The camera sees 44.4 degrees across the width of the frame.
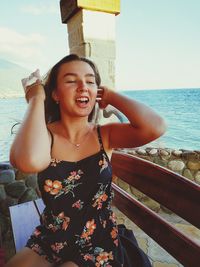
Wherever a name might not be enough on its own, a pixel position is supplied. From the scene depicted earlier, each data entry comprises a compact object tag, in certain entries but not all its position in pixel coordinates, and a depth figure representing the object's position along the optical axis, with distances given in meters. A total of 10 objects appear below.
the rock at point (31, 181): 3.08
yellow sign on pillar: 2.56
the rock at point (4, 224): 2.91
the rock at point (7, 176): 2.96
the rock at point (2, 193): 2.96
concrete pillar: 2.65
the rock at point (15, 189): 3.01
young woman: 1.10
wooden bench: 1.03
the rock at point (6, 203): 2.97
